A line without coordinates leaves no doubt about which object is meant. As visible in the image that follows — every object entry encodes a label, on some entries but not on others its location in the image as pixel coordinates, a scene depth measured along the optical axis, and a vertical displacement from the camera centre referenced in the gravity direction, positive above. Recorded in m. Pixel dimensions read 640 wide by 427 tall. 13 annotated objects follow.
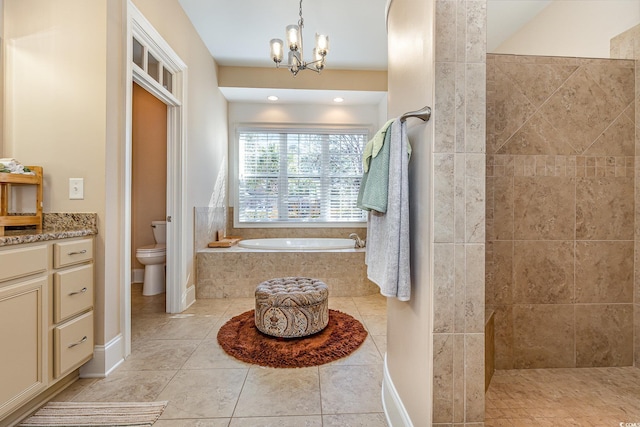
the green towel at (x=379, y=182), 1.17 +0.13
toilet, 3.22 -0.64
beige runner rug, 1.35 -0.99
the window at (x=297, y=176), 4.45 +0.56
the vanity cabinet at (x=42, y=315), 1.23 -0.51
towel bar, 0.99 +0.35
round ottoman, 2.13 -0.75
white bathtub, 3.40 -0.41
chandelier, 2.20 +1.36
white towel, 1.11 -0.04
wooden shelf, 1.47 +0.08
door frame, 2.56 +0.33
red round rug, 1.89 -0.96
